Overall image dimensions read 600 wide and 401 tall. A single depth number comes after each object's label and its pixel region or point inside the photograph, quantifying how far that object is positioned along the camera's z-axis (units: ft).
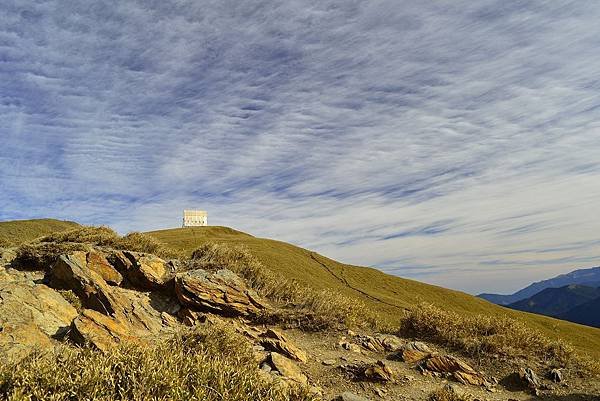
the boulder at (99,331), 27.32
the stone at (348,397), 29.01
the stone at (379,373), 35.15
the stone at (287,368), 32.35
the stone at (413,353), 41.19
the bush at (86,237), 63.05
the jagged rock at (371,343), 44.21
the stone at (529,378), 37.32
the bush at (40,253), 53.62
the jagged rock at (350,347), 43.14
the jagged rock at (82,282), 38.83
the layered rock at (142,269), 49.06
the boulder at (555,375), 38.40
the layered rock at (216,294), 46.91
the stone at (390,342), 44.42
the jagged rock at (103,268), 48.32
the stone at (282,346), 38.17
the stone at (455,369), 37.63
